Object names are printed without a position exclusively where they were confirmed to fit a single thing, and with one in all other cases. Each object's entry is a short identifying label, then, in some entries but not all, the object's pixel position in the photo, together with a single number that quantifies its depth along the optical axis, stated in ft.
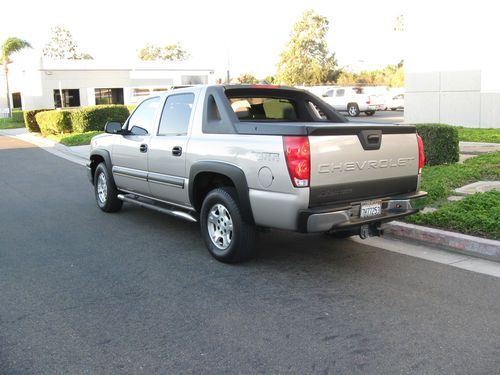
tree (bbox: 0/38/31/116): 135.13
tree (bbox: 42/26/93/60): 303.35
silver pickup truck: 16.07
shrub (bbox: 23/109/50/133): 93.86
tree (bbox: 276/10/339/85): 214.69
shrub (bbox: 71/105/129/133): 73.97
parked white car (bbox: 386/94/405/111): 124.98
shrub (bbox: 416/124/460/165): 33.68
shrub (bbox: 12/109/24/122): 121.60
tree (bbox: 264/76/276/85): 235.85
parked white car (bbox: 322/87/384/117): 108.27
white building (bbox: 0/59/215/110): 152.66
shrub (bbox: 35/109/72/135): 76.56
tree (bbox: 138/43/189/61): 350.23
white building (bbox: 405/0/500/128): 55.67
